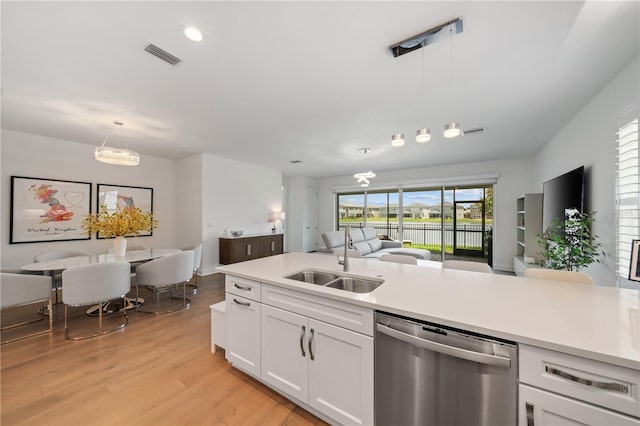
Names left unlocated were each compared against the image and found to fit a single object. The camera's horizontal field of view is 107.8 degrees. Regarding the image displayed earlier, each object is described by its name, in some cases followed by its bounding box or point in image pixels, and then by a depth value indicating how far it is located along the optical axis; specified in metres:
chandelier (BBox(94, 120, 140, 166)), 3.21
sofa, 5.33
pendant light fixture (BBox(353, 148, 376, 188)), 4.73
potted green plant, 2.40
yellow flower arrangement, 3.33
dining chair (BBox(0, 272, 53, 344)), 2.38
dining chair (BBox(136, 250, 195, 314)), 3.15
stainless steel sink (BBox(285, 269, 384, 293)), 1.75
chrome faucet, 1.94
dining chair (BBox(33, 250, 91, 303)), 3.22
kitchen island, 0.84
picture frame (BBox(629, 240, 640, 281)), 1.33
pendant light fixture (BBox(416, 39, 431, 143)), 2.03
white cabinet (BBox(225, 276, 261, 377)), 1.78
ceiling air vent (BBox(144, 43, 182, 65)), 1.83
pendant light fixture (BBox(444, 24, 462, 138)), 1.90
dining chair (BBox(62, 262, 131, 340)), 2.48
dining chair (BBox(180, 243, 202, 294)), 3.78
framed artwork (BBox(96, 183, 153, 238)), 4.55
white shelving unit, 4.22
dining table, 2.75
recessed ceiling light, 1.65
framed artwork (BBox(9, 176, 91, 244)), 3.71
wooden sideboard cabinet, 5.25
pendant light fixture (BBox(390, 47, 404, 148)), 2.16
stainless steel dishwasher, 0.97
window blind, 1.87
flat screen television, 2.71
